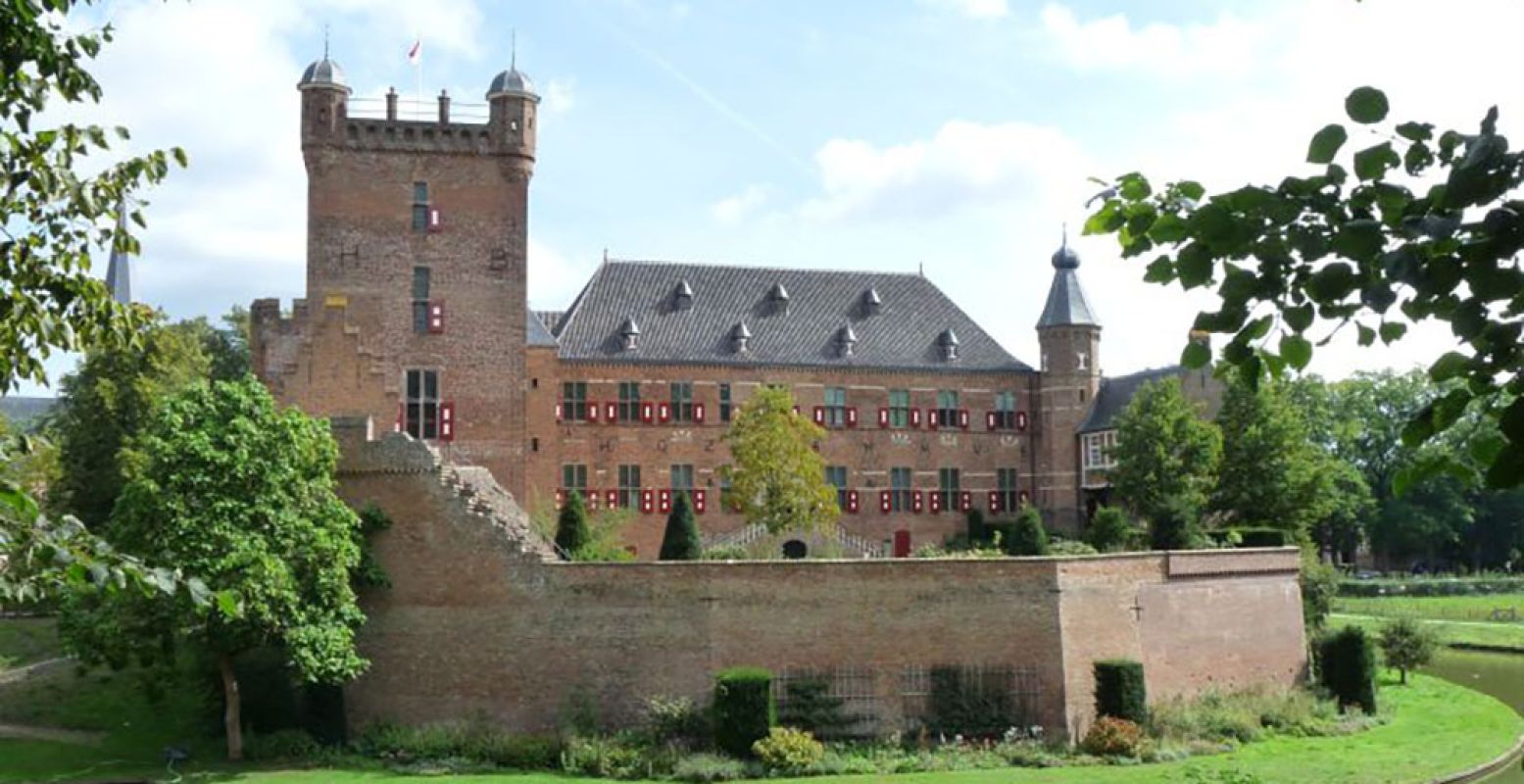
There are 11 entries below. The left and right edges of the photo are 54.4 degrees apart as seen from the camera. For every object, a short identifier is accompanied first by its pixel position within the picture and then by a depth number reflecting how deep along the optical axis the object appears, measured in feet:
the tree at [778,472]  116.26
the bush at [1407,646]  108.88
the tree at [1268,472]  133.90
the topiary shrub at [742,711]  76.89
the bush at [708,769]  73.72
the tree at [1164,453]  129.70
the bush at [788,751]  75.00
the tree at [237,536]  74.69
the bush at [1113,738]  79.15
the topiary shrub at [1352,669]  95.20
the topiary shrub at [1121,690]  82.33
